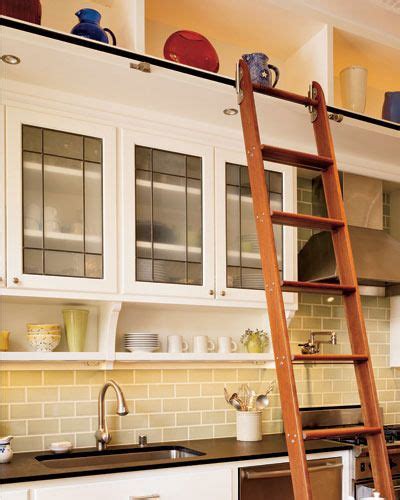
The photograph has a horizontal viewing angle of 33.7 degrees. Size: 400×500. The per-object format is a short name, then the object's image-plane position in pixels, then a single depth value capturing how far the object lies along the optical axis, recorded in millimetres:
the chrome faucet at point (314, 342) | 4113
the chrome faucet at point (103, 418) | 3297
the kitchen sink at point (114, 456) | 3158
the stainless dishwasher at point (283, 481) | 3172
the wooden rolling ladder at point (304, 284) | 2326
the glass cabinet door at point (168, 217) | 3326
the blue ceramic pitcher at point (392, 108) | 4035
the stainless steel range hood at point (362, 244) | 3945
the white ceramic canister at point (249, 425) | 3672
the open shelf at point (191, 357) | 3321
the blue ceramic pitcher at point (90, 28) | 3029
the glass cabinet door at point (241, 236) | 3578
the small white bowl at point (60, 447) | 3203
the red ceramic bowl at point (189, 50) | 3328
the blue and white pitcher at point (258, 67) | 3414
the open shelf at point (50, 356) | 3006
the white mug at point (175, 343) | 3564
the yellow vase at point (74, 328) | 3256
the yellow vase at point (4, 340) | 3113
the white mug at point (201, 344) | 3637
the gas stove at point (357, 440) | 3518
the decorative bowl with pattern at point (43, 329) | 3158
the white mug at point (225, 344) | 3723
